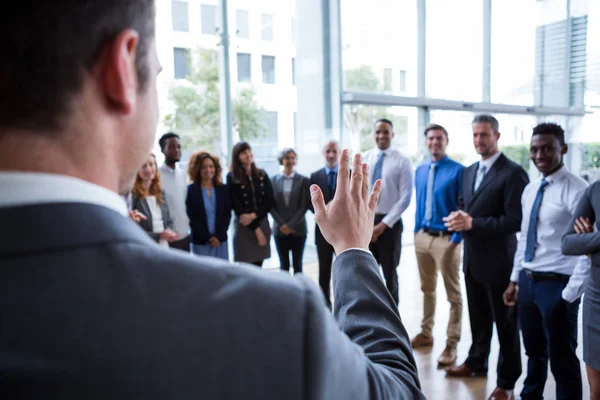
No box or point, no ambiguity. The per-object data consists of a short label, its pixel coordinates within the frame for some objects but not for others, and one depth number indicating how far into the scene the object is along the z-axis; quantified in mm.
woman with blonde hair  3980
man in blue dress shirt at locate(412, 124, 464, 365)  3871
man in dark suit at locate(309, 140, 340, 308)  4844
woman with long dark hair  4781
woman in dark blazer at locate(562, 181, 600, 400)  2297
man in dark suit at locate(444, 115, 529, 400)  3061
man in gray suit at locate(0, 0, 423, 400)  403
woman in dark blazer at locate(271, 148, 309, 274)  5047
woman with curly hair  4492
